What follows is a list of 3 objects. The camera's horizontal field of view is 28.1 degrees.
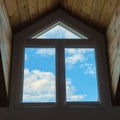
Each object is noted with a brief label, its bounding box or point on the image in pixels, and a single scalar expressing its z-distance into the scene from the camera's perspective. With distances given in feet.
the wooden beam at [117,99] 10.41
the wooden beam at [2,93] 9.56
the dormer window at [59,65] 11.01
